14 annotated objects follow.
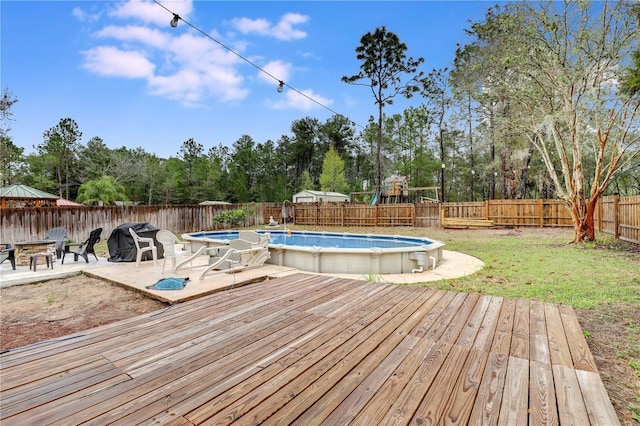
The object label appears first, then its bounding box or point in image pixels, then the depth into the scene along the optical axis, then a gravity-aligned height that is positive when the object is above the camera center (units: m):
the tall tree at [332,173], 30.19 +3.63
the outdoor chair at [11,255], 6.25 -0.94
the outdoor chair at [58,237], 7.34 -0.71
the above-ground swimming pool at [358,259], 6.13 -1.08
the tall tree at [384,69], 18.70 +8.93
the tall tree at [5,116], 13.45 +4.30
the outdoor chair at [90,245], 6.94 -0.82
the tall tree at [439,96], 24.14 +9.34
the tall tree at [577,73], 8.02 +3.85
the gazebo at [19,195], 13.30 +0.76
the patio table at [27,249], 6.76 -0.92
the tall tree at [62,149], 26.44 +5.58
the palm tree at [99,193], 19.53 +1.15
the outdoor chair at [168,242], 5.61 -0.63
